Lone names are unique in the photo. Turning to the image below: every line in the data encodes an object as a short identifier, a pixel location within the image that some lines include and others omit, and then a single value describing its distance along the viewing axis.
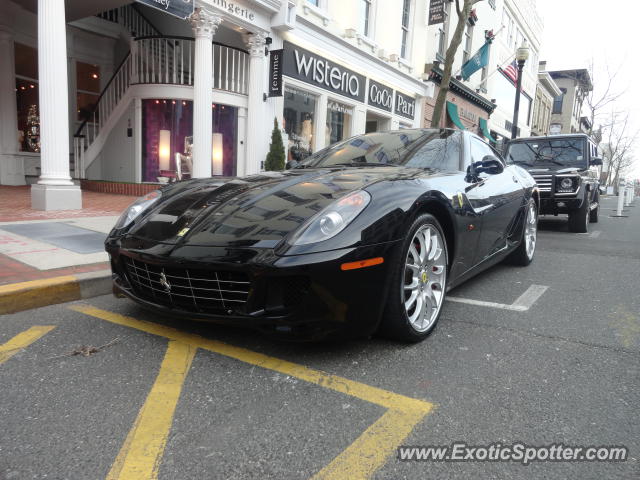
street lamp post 14.00
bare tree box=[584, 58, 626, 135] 31.73
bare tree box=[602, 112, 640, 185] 36.53
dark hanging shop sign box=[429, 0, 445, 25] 15.41
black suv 8.20
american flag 22.81
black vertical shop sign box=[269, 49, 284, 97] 10.29
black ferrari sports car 2.12
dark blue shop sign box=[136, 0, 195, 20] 7.74
